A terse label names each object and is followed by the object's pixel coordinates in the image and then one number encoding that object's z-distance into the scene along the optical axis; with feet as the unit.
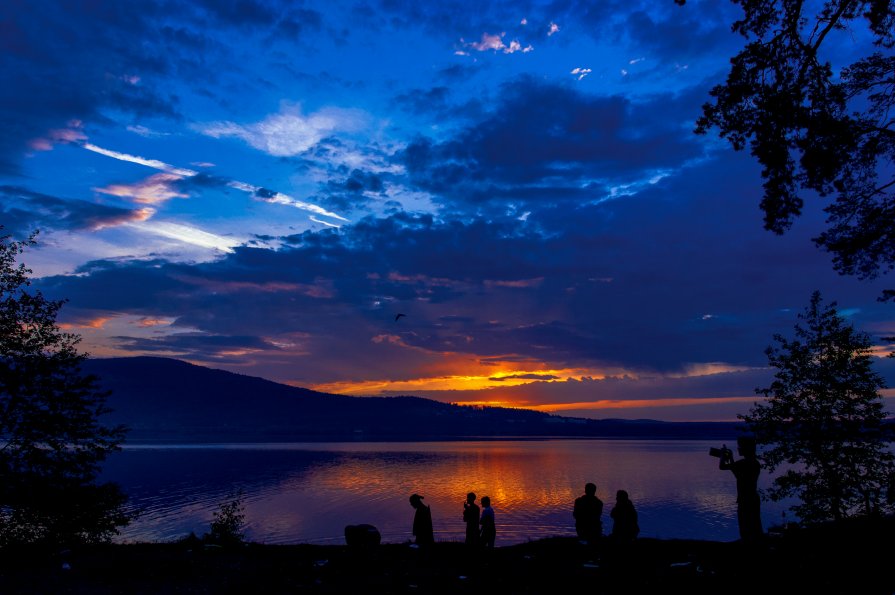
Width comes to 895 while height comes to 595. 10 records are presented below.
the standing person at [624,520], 52.75
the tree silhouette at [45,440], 75.36
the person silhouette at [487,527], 69.92
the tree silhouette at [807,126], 40.68
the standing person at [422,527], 68.44
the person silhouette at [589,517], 67.92
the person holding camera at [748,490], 46.24
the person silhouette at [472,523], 69.02
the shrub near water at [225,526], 96.14
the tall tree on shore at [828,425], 87.20
